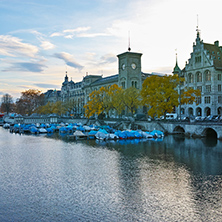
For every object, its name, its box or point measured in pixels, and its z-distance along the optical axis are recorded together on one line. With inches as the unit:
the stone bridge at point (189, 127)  2568.9
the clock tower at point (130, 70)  4783.5
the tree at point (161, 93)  3014.3
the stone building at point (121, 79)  4803.2
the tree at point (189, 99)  3011.8
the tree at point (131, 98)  3676.2
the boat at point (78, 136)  2940.0
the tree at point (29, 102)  6801.7
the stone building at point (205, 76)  3548.2
